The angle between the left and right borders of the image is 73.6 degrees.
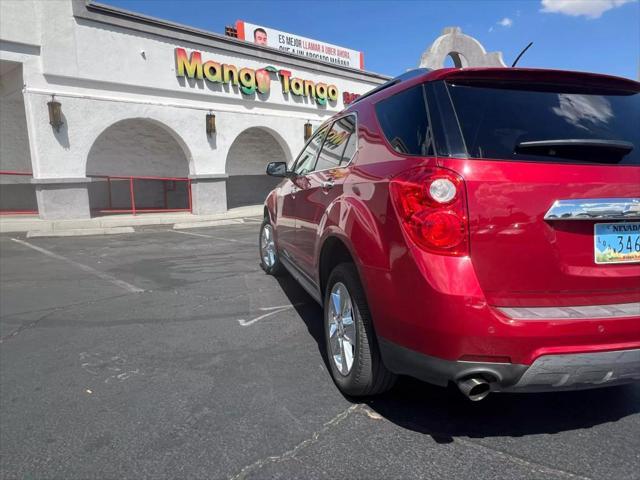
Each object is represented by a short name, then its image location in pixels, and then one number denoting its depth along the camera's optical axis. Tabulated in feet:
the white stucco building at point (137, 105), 36.65
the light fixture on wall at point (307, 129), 57.88
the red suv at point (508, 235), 6.22
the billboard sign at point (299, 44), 87.81
